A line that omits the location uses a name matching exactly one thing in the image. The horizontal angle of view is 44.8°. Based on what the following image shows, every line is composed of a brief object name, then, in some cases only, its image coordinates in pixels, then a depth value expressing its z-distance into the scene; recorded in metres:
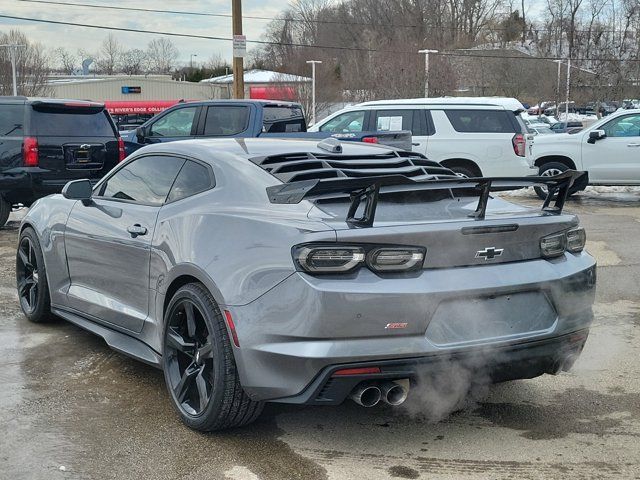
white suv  13.30
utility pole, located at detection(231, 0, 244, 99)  18.38
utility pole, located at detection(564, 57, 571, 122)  56.76
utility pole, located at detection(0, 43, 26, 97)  48.58
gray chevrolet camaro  3.41
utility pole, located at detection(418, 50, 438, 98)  37.00
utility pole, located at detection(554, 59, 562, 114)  59.39
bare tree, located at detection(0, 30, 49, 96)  53.66
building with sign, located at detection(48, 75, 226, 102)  79.69
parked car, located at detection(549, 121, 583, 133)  37.55
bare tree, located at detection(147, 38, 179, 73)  115.00
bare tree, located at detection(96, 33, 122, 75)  110.72
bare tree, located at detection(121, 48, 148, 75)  112.81
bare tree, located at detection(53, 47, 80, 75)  106.19
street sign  17.50
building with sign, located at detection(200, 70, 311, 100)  54.31
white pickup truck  14.41
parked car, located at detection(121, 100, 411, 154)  11.81
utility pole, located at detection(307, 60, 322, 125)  50.33
